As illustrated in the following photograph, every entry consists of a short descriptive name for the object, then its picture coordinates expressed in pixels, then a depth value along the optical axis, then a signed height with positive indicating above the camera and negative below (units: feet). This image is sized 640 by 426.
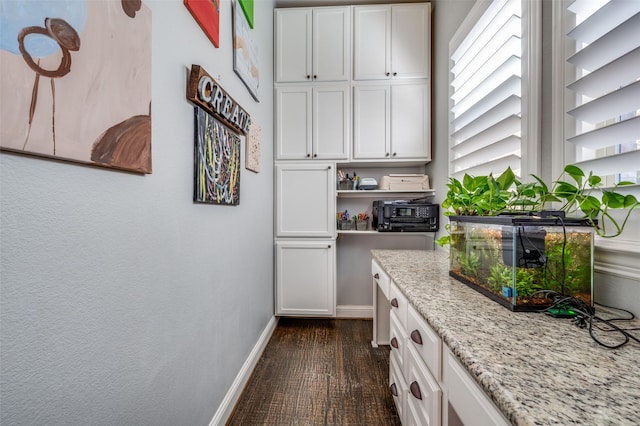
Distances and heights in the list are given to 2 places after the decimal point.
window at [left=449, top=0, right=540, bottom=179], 3.80 +2.17
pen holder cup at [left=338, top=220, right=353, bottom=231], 8.48 -0.40
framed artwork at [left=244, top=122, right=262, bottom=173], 5.65 +1.42
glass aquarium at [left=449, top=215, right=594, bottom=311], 2.64 -0.48
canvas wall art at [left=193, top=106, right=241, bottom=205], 3.58 +0.79
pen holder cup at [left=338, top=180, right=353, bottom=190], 8.50 +0.93
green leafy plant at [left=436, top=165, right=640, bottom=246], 2.59 +0.18
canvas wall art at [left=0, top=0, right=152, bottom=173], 1.52 +0.92
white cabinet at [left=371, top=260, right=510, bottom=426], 1.93 -1.63
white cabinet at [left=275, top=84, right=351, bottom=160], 7.93 +2.75
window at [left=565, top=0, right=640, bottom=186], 2.50 +1.39
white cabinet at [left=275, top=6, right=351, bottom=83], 7.91 +5.11
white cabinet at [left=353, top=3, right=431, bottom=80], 7.73 +5.11
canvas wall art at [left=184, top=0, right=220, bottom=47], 3.42 +2.78
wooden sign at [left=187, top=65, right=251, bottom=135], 3.34 +1.65
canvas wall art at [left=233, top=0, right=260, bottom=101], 4.86 +3.26
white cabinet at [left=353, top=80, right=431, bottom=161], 7.80 +2.75
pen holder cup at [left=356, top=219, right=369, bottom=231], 8.49 -0.40
